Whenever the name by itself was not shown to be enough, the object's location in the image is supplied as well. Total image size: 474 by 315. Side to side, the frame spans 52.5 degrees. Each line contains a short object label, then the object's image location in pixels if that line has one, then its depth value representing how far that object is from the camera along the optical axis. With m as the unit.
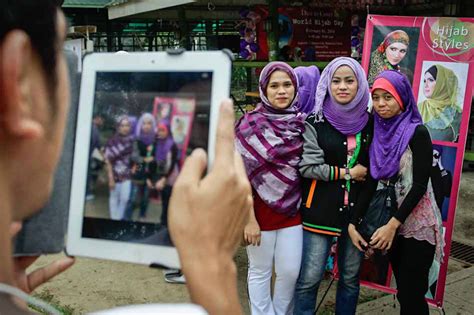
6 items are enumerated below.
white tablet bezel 0.92
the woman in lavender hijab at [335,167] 2.68
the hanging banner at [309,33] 6.21
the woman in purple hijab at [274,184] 2.74
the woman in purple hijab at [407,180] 2.54
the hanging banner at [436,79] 2.98
